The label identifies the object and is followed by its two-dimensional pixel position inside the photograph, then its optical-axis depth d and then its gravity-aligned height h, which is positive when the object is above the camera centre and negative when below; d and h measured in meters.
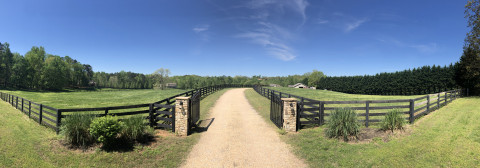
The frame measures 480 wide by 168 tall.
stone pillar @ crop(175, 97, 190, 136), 8.33 -1.50
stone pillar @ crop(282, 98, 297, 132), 8.76 -1.37
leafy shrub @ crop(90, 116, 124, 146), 6.37 -1.58
